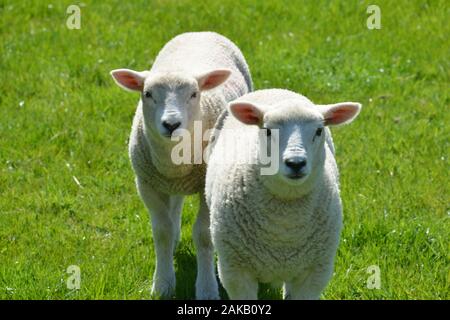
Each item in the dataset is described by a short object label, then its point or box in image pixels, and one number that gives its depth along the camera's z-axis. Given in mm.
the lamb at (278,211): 7990
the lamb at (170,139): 9413
